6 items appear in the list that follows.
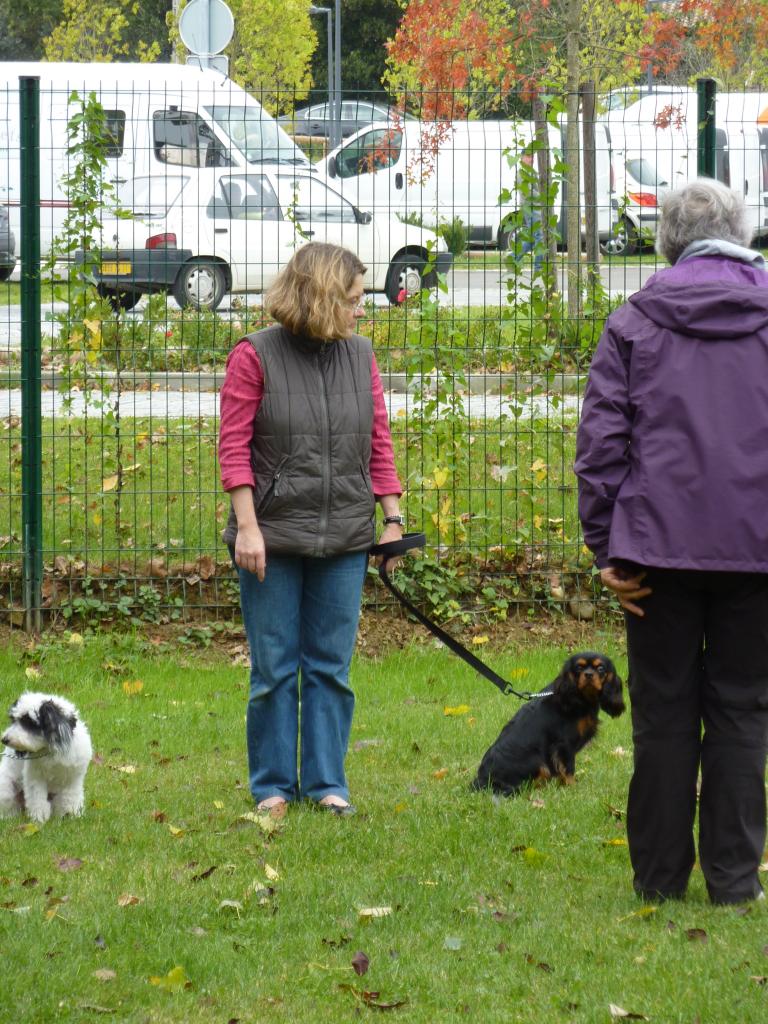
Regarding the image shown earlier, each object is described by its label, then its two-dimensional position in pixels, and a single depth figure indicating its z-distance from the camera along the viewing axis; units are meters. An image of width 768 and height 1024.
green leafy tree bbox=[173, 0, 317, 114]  63.59
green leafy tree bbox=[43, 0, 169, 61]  67.50
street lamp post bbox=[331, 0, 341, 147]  68.72
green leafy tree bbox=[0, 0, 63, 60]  90.37
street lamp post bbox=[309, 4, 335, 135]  68.94
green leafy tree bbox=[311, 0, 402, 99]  89.31
